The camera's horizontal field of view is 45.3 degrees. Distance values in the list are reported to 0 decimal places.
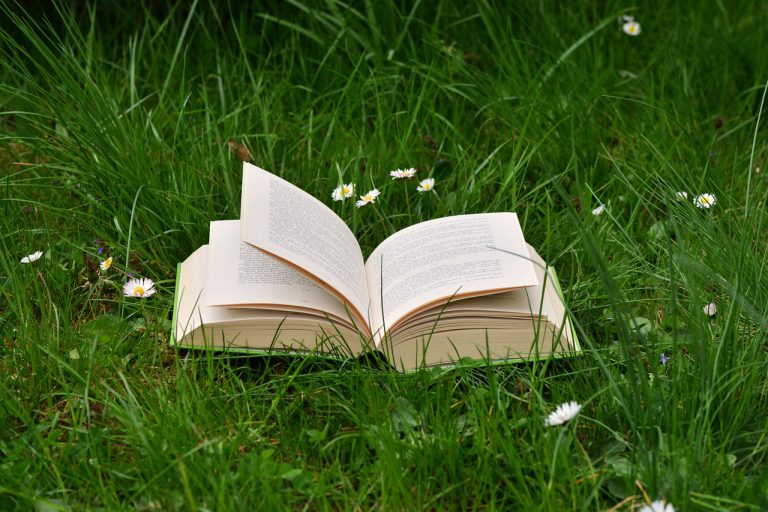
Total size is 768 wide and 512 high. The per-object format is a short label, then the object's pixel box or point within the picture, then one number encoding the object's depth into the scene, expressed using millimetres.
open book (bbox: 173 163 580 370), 1859
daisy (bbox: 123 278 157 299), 2035
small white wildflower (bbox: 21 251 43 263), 2098
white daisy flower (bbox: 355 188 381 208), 2297
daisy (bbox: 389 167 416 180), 2386
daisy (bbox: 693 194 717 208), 2135
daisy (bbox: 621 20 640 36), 3176
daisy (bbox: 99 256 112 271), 2119
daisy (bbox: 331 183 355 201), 2328
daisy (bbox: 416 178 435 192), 2398
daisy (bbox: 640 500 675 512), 1389
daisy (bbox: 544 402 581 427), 1549
